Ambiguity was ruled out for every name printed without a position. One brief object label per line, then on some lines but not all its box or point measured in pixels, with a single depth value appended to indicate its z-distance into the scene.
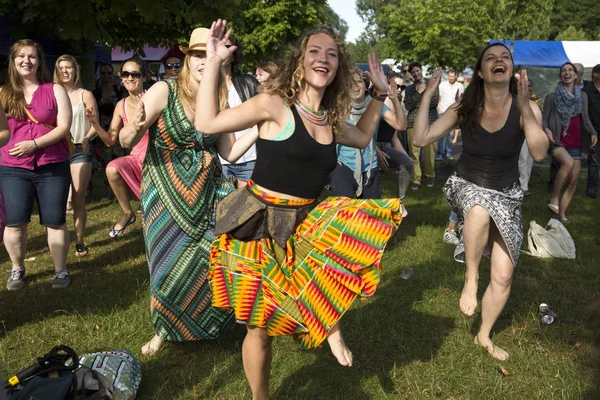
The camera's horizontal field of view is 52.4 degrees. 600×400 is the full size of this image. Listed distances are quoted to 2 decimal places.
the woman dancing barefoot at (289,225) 3.01
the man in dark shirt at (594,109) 9.87
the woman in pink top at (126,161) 6.07
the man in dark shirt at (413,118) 10.99
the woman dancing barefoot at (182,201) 3.91
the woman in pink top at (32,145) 5.01
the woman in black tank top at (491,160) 4.04
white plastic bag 6.74
